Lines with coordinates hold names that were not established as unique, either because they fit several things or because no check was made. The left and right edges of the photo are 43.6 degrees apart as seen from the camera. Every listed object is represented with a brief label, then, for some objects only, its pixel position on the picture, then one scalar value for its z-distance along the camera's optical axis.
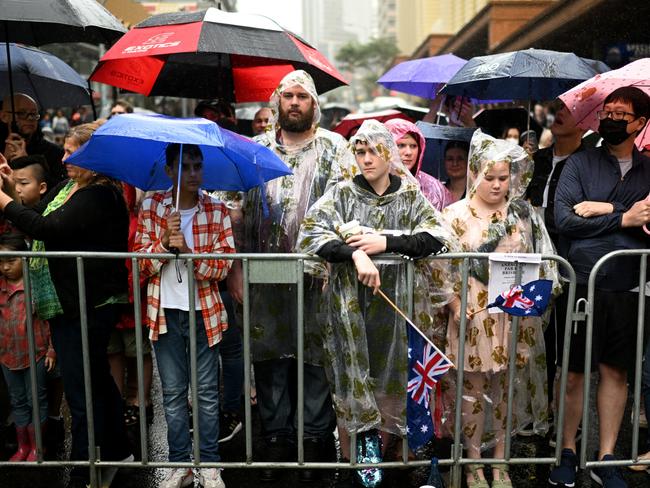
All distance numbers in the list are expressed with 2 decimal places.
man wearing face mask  4.68
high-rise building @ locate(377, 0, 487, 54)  40.72
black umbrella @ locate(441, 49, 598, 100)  6.00
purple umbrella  8.02
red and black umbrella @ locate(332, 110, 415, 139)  8.54
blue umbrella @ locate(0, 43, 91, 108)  6.79
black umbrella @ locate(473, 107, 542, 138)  8.06
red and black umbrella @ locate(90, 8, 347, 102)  4.89
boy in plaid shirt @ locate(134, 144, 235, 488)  4.47
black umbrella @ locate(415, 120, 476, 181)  6.30
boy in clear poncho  4.43
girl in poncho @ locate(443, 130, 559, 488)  4.58
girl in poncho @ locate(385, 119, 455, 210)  5.50
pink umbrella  5.03
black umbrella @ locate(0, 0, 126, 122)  4.95
